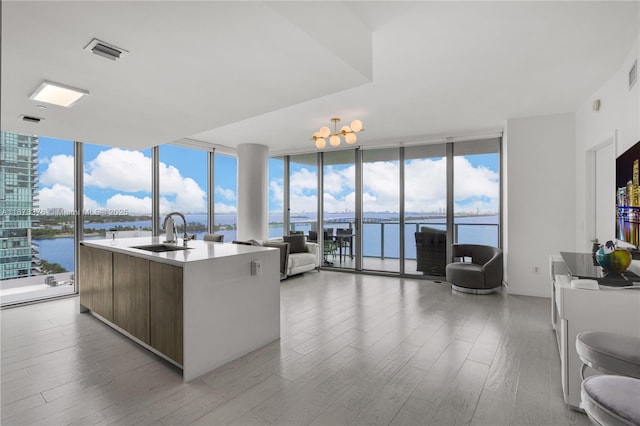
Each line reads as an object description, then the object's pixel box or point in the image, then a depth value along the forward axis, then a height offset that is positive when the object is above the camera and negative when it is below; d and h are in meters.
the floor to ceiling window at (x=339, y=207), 7.14 +0.13
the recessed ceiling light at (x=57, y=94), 2.62 +1.01
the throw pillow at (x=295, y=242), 6.83 -0.62
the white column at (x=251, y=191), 6.82 +0.46
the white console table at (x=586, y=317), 2.16 -0.70
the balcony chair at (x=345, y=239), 7.20 -0.57
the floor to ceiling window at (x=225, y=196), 7.09 +0.38
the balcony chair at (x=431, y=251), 6.20 -0.73
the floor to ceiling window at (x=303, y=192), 7.59 +0.48
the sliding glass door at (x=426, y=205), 6.21 +0.14
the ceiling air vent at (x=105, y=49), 2.07 +1.07
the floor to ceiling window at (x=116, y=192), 5.28 +0.37
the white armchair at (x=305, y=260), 6.31 -0.94
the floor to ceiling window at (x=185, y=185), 6.10 +0.56
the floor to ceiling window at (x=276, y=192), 7.96 +0.51
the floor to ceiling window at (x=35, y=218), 4.64 -0.05
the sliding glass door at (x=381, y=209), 6.67 +0.07
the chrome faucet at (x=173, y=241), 3.72 -0.25
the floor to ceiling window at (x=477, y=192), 5.84 +0.38
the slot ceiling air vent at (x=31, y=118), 3.26 +0.97
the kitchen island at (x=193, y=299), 2.61 -0.76
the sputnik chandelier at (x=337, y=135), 4.28 +1.09
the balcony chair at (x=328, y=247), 7.43 -0.78
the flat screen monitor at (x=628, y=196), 2.53 +0.13
